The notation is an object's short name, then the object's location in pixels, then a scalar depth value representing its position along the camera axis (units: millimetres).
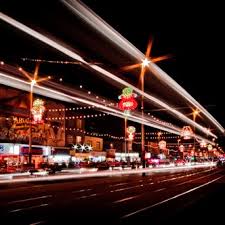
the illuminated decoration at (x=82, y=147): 48044
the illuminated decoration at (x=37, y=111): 29882
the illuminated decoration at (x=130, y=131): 40569
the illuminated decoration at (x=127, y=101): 25528
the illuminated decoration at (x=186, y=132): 39950
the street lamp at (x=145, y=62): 23704
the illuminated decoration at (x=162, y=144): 42723
